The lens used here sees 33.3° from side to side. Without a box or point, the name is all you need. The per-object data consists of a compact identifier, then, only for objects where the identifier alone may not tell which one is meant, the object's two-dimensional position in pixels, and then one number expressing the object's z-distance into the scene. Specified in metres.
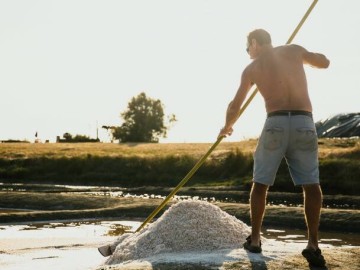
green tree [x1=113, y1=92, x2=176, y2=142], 64.56
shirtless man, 4.69
